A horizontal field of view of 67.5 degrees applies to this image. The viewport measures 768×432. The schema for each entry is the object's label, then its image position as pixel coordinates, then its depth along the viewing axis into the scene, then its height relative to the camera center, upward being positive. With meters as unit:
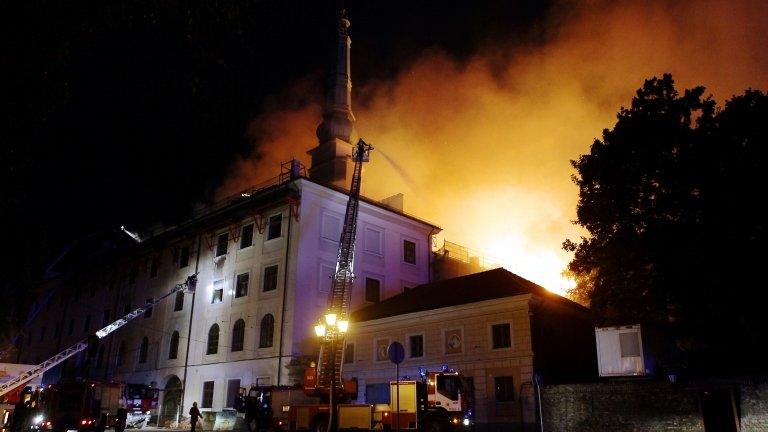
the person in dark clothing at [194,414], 27.00 -0.76
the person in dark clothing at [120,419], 27.81 -1.06
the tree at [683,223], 20.75 +6.69
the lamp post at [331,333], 25.91 +2.94
